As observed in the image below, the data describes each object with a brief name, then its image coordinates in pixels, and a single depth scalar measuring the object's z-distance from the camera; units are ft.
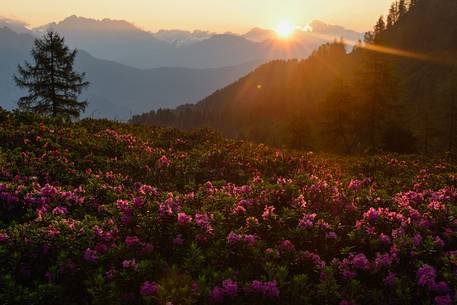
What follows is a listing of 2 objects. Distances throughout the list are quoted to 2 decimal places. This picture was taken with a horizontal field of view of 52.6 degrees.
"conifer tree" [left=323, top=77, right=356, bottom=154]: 180.14
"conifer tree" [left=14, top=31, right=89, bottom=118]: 162.40
